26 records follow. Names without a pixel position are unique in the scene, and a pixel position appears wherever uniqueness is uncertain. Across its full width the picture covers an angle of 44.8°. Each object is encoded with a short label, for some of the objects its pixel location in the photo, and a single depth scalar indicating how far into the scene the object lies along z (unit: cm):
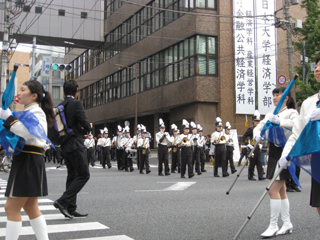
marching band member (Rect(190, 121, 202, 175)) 1693
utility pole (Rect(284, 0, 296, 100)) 1852
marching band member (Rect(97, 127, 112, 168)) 2196
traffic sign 1869
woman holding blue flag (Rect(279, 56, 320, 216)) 354
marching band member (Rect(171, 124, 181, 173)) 1789
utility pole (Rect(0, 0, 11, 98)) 2081
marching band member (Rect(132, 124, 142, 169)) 1888
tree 2416
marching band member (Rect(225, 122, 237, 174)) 1630
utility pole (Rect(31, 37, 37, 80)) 2634
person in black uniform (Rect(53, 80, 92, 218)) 621
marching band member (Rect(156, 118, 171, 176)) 1677
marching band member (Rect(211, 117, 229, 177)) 1532
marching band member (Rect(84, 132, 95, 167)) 2362
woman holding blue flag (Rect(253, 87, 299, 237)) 521
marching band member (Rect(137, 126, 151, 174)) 1786
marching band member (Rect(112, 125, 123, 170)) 2069
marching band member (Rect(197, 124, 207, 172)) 1851
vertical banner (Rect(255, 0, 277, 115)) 2700
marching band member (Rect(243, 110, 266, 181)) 1373
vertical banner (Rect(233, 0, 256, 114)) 2656
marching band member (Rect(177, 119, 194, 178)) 1512
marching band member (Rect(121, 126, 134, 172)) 1956
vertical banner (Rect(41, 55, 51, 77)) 4086
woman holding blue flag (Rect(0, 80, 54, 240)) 384
